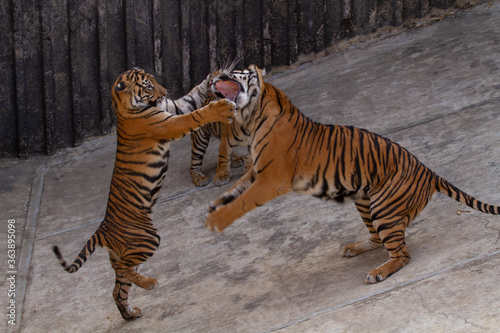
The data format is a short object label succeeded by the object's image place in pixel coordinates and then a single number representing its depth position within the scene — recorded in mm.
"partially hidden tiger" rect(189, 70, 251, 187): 12195
